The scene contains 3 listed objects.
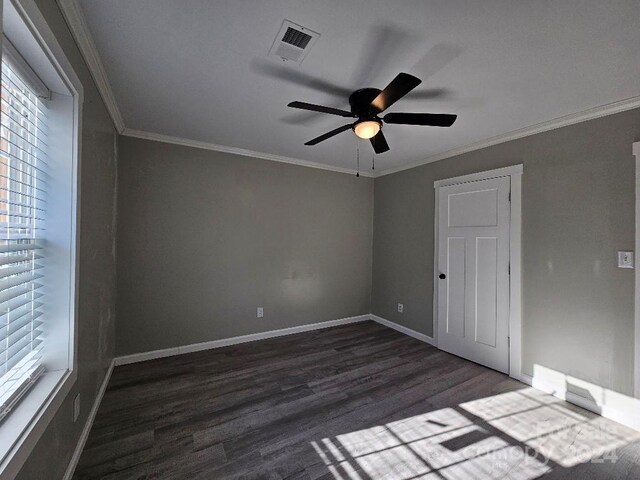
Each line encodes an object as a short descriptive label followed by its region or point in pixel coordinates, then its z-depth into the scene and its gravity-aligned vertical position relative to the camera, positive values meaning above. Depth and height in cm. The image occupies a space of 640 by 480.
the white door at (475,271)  292 -32
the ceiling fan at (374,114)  172 +89
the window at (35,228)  108 +5
